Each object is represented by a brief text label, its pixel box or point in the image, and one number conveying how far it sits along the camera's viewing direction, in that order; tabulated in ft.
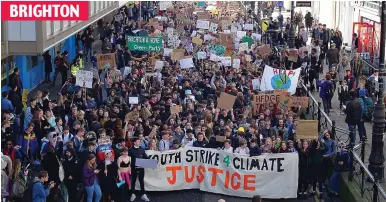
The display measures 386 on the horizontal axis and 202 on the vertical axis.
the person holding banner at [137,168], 53.64
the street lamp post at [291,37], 123.65
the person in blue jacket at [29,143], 56.18
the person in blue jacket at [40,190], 45.09
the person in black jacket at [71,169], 50.21
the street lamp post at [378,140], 56.59
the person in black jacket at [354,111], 66.33
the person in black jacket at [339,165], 55.31
